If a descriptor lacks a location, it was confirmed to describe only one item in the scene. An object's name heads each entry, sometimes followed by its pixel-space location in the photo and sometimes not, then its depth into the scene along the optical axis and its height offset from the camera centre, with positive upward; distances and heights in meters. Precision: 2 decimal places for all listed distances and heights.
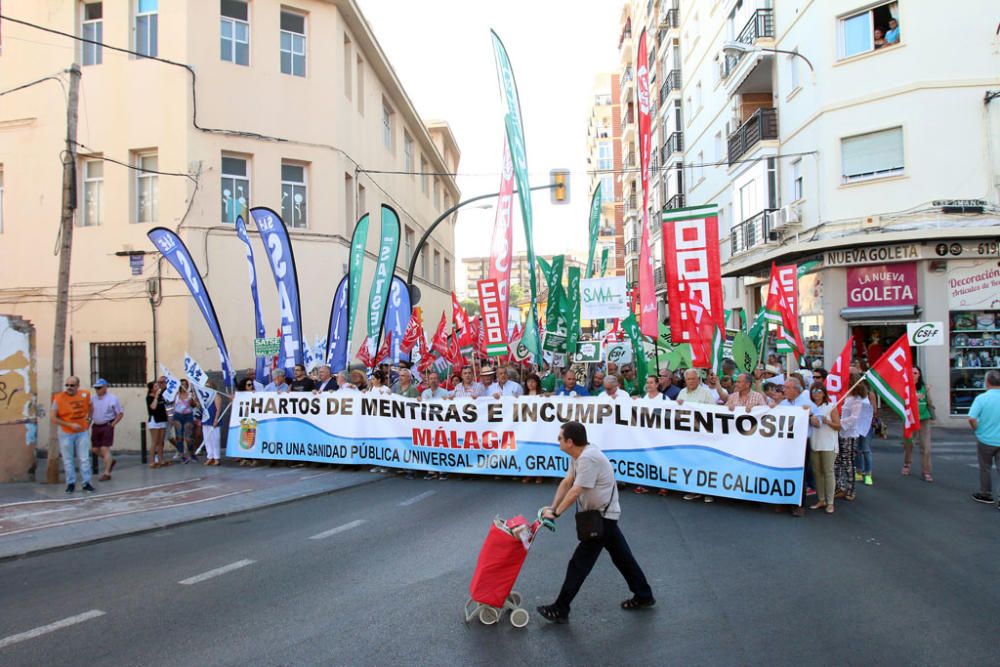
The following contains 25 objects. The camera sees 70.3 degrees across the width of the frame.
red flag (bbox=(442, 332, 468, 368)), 17.87 -0.14
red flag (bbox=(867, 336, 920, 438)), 8.76 -0.54
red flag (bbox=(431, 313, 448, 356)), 17.33 +0.14
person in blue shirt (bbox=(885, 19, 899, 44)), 18.95 +8.22
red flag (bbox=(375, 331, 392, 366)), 15.91 +0.04
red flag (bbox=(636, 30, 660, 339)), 11.95 +2.20
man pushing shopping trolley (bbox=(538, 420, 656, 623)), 5.06 -1.20
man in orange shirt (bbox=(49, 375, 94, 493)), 10.48 -1.02
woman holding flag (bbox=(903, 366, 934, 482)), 10.66 -1.46
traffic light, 17.78 +4.04
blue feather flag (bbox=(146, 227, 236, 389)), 13.92 +1.70
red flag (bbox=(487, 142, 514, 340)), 14.20 +2.23
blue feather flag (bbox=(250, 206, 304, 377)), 13.70 +1.43
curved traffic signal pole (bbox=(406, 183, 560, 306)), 17.31 +2.83
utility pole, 11.72 +2.09
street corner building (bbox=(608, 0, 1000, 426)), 17.91 +4.53
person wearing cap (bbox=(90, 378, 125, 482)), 12.12 -1.18
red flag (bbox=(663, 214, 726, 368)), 10.41 +0.91
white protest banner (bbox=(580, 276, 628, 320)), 17.38 +1.16
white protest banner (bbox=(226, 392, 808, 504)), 8.75 -1.34
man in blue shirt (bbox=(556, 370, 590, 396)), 10.88 -0.64
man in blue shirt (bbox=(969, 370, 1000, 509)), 8.85 -1.14
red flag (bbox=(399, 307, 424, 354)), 15.95 +0.33
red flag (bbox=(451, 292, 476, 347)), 19.44 +0.68
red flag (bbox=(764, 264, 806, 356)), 13.13 +0.71
